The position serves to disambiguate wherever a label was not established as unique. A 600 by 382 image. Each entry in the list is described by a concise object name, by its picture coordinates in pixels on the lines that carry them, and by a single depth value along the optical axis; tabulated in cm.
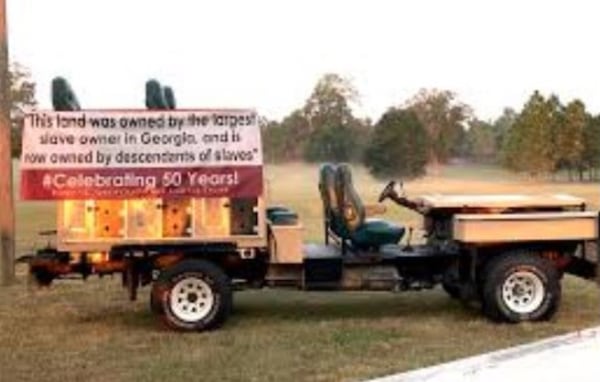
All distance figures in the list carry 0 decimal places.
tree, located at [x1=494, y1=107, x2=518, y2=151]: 9444
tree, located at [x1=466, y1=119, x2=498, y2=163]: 8531
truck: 1010
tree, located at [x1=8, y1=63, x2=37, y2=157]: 5260
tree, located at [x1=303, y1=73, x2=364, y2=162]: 4949
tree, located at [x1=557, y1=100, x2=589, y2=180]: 8914
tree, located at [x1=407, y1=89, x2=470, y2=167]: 7431
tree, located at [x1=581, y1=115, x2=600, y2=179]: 8750
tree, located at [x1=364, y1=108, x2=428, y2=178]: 4997
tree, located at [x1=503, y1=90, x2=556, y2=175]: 8691
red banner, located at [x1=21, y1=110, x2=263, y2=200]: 1000
